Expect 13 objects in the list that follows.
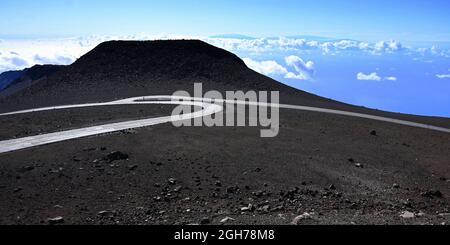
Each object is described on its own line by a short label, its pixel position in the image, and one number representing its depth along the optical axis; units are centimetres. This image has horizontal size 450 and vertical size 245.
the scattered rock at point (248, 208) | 1189
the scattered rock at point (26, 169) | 1480
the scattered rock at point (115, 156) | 1629
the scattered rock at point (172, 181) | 1417
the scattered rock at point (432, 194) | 1419
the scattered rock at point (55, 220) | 1093
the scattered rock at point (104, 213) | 1152
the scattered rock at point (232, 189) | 1362
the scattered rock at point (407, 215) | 1128
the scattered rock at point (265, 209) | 1188
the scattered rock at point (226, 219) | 1053
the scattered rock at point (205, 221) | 1055
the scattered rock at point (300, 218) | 1035
